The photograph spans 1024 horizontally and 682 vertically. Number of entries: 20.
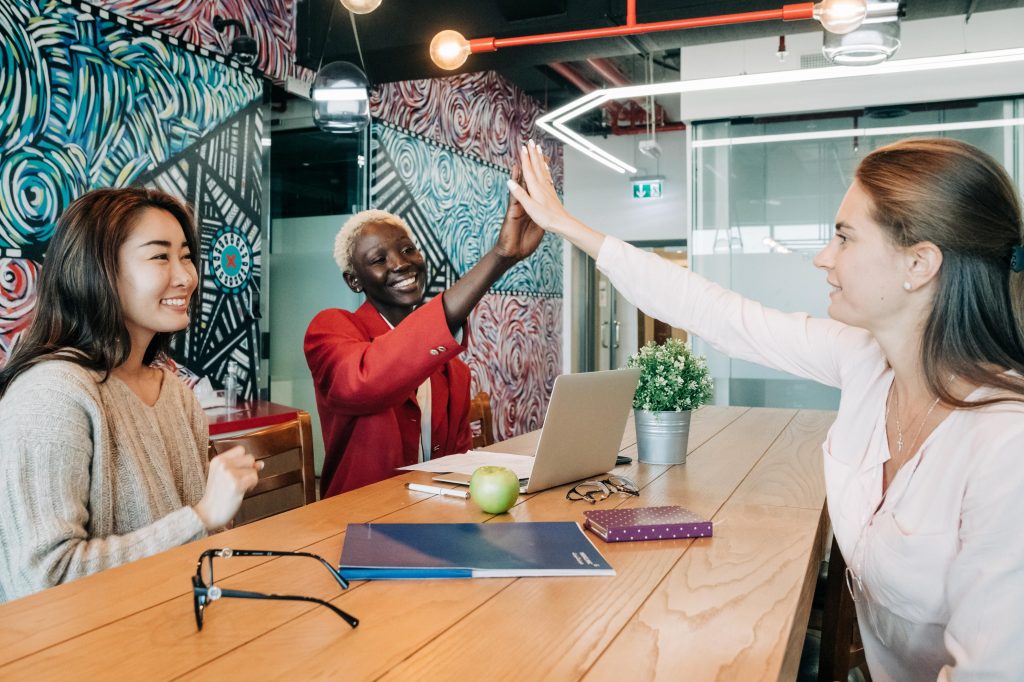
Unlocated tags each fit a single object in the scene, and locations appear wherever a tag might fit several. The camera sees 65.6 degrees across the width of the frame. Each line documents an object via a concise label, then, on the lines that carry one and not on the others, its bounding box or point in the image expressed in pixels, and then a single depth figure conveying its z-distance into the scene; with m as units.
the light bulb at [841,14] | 2.43
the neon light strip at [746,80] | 3.20
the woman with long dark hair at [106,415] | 1.36
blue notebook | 1.22
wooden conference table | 0.92
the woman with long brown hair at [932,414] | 1.17
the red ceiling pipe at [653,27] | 2.56
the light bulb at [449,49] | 2.82
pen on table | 1.77
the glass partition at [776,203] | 5.67
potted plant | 2.11
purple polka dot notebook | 1.43
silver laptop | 1.75
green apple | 1.57
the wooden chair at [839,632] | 1.52
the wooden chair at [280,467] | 1.99
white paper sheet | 2.03
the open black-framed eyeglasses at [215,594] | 0.99
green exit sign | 7.32
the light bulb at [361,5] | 2.50
